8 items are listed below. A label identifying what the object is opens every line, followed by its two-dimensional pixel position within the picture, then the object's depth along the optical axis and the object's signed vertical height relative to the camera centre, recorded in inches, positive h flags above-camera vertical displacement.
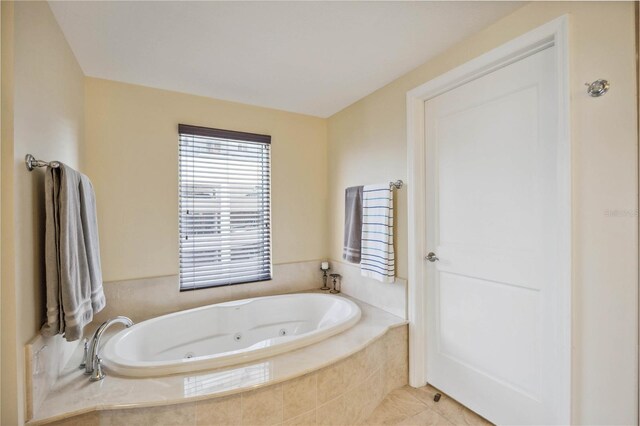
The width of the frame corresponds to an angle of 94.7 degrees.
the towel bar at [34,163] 46.9 +8.5
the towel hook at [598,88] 46.1 +19.5
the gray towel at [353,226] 99.8 -4.9
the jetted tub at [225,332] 59.4 -32.2
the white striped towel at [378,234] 87.4 -6.9
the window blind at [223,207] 95.8 +1.9
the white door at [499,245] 56.4 -7.6
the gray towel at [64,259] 49.9 -8.1
